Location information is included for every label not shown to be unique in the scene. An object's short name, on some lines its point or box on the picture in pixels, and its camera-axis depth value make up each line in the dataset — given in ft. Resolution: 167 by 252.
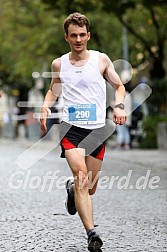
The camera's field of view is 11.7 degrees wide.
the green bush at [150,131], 72.28
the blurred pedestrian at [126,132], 68.85
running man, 21.56
